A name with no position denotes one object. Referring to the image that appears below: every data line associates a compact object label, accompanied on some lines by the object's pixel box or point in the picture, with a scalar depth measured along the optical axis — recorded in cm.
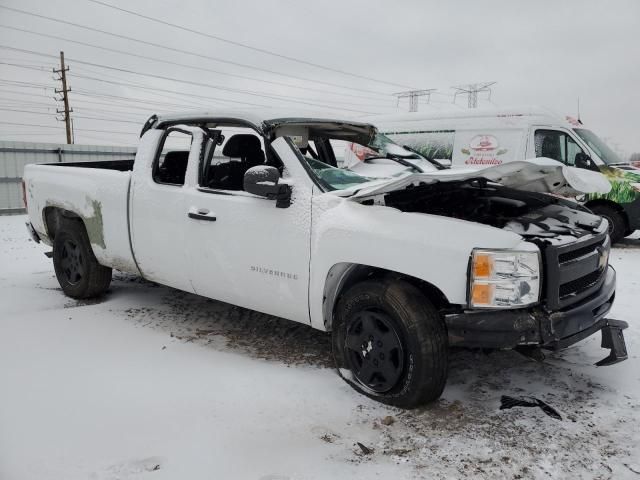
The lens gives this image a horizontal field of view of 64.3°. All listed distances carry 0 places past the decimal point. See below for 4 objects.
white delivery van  879
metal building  1445
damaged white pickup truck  269
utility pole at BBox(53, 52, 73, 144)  3142
